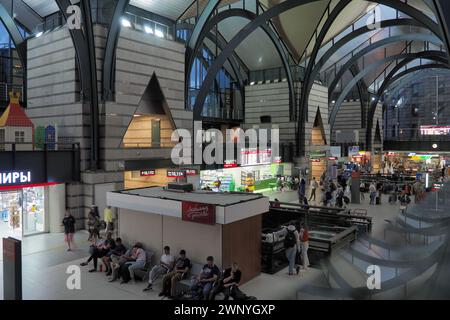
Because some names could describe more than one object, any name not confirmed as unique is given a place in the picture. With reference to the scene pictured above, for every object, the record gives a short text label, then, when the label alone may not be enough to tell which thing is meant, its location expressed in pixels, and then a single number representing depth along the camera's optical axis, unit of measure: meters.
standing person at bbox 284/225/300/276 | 10.45
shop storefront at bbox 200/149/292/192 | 24.08
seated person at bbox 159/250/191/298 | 8.82
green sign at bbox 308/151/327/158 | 31.70
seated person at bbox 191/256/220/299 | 8.28
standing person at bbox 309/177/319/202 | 23.75
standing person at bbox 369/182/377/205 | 22.45
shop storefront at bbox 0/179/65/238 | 15.45
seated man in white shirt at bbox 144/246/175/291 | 9.22
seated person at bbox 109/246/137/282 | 9.83
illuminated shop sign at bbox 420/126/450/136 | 48.62
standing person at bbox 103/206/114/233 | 14.28
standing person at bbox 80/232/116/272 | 10.73
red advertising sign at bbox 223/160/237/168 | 23.62
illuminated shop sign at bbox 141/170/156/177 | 18.64
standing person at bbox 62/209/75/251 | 12.72
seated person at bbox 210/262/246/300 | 7.99
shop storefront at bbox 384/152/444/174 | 45.56
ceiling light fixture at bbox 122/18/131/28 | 17.66
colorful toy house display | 14.69
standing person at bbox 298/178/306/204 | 22.08
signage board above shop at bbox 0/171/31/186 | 13.59
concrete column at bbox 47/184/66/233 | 15.83
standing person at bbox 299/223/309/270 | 10.76
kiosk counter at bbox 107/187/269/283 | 9.43
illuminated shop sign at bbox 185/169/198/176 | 19.14
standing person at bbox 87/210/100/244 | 13.15
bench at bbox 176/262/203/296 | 8.80
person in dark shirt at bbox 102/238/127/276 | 10.34
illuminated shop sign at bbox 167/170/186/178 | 17.50
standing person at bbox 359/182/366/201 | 24.36
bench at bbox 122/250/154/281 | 9.76
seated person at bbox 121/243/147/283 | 9.76
